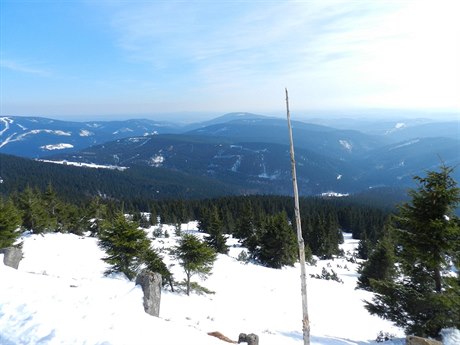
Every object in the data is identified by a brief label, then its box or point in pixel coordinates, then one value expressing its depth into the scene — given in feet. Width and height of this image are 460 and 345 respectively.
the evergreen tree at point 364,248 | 205.77
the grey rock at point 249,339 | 36.91
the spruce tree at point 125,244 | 79.92
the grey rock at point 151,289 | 41.32
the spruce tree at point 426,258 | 45.57
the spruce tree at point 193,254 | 80.38
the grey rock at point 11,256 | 55.49
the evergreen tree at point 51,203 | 150.61
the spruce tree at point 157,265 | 74.84
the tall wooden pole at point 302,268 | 25.32
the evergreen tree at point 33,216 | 130.00
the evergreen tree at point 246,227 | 175.42
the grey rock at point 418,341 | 36.52
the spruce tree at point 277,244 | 135.95
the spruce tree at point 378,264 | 109.60
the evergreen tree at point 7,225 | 86.22
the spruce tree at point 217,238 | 151.74
